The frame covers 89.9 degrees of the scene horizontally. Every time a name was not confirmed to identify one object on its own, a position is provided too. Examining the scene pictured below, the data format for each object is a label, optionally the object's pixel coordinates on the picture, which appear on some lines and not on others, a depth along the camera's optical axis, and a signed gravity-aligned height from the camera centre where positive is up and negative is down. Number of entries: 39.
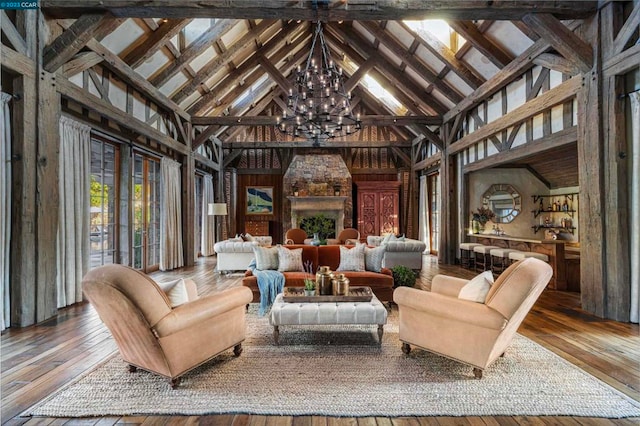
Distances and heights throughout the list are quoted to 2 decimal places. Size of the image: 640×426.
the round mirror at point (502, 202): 7.85 +0.27
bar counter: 5.43 -0.70
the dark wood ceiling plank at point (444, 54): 6.29 +3.17
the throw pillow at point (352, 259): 4.65 -0.65
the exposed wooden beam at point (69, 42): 3.79 +2.09
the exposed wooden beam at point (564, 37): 3.90 +2.14
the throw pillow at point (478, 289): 2.55 -0.61
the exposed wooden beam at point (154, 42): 5.23 +2.90
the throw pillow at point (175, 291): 2.50 -0.59
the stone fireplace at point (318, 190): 11.49 +0.90
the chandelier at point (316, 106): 5.59 +2.01
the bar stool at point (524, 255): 5.51 -0.75
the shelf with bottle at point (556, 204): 7.12 +0.19
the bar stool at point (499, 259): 6.19 -0.95
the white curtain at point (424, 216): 11.05 -0.08
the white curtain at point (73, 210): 4.28 +0.11
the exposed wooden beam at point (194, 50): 5.90 +3.14
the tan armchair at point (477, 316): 2.33 -0.80
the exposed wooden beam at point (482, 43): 5.39 +2.91
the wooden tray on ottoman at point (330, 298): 3.19 -0.83
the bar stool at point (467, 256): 7.46 -1.03
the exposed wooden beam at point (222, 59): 6.71 +3.36
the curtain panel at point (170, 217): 7.34 -0.01
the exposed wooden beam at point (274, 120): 8.44 +2.52
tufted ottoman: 2.97 -0.94
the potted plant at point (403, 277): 4.51 -0.90
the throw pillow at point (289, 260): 4.68 -0.66
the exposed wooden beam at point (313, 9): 3.72 +2.45
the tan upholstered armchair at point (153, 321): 2.14 -0.75
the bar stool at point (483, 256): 6.74 -0.96
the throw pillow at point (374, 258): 4.67 -0.65
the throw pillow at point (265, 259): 4.71 -0.64
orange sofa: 4.27 -0.89
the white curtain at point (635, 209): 3.57 +0.03
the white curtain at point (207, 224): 10.45 -0.27
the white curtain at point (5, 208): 3.39 +0.11
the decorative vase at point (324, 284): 3.36 -0.73
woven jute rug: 2.07 -1.26
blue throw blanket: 4.14 -0.95
